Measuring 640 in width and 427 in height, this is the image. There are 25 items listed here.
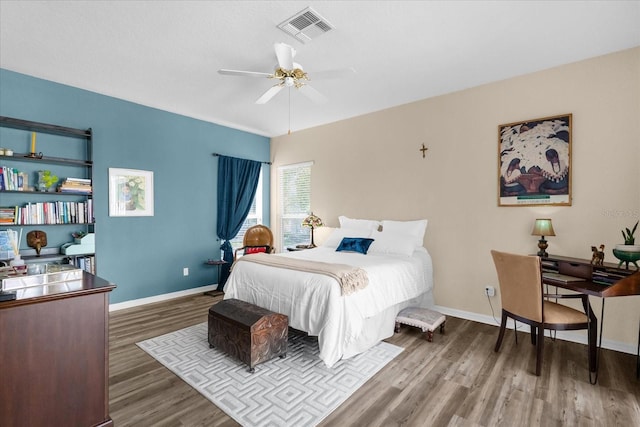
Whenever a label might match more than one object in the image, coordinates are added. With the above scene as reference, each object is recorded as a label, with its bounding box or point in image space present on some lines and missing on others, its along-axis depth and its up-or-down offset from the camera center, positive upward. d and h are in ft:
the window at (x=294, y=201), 18.66 +0.35
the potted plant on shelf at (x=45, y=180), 11.25 +0.97
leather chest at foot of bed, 8.23 -3.51
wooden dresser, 4.90 -2.58
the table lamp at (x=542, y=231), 10.09 -0.79
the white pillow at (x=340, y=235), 14.47 -1.32
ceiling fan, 8.57 +3.89
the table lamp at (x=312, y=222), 16.68 -0.83
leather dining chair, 8.09 -2.66
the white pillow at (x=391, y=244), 12.42 -1.55
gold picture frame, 10.45 +1.59
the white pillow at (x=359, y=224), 14.64 -0.83
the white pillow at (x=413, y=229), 13.23 -0.96
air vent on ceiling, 7.75 +4.78
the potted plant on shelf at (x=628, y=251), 8.31 -1.20
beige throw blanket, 8.78 -1.92
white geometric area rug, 6.70 -4.42
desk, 7.75 -1.99
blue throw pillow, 13.22 -1.65
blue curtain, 17.15 +0.62
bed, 8.51 -2.69
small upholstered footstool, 10.19 -3.81
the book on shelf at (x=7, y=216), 10.31 -0.32
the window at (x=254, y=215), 18.88 -0.53
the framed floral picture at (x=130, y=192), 13.29 +0.63
